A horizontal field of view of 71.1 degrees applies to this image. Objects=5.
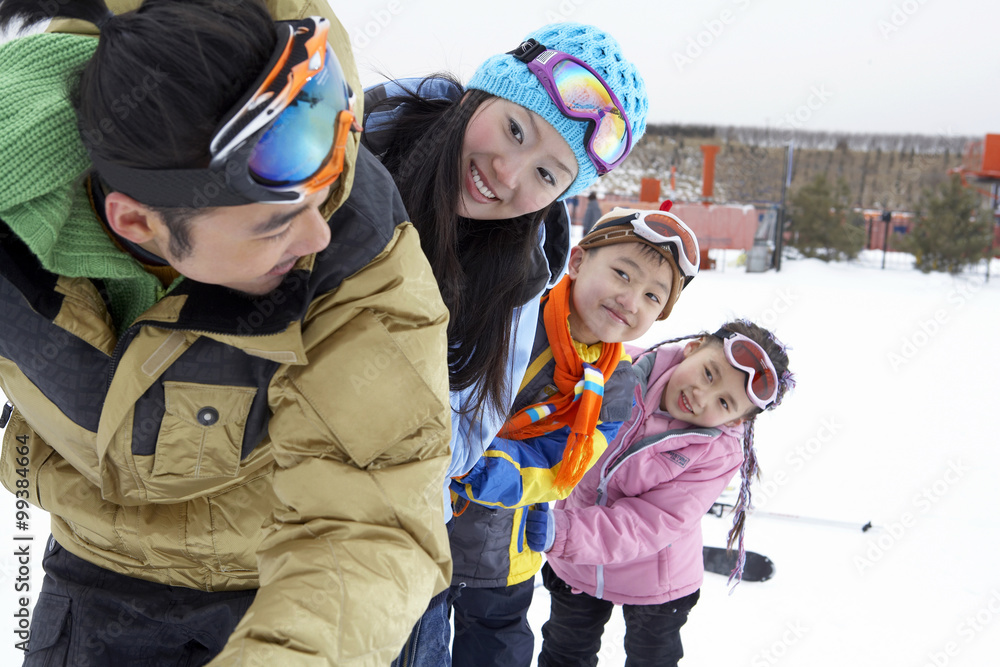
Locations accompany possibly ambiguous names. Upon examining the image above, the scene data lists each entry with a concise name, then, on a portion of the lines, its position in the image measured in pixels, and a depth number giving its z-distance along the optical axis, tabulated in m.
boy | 1.78
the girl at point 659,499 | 2.00
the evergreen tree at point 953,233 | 14.12
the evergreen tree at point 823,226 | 15.37
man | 0.76
